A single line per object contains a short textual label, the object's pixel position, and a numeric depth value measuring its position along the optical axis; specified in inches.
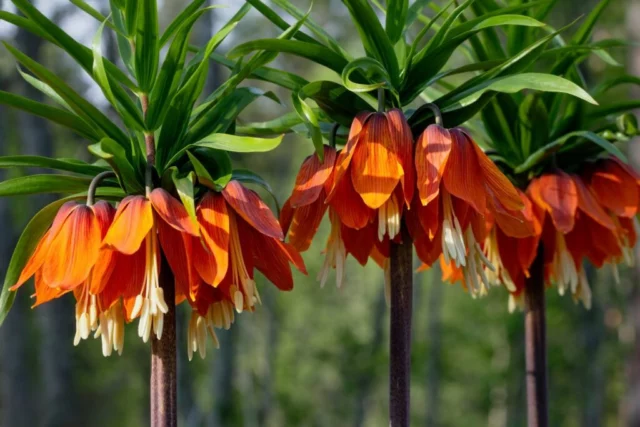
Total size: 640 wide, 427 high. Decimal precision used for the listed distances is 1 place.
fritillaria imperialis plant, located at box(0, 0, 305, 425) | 44.3
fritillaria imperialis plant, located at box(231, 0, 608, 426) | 47.3
